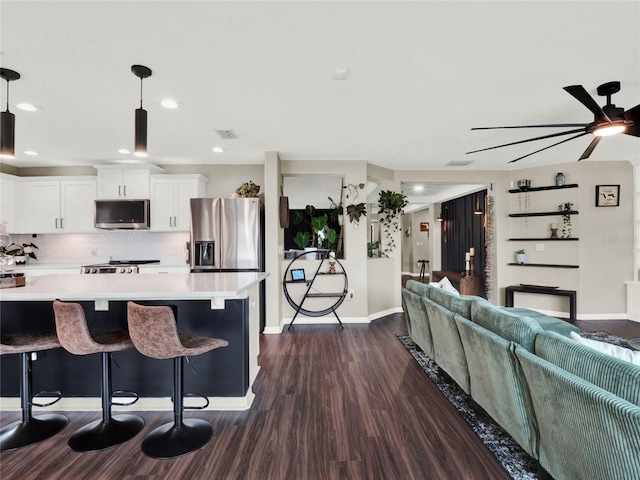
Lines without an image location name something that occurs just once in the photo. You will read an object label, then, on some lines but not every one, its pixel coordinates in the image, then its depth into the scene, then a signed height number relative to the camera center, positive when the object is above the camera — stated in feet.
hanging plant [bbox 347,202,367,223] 16.92 +1.50
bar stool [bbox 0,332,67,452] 6.89 -3.74
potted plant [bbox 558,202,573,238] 17.78 +1.20
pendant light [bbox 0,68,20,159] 7.76 +2.52
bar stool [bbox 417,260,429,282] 36.29 -3.35
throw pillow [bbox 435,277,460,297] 11.84 -1.66
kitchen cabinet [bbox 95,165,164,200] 16.90 +2.95
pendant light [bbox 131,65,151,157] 7.76 +2.68
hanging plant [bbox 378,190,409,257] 18.78 +1.58
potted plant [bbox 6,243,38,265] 17.50 -0.57
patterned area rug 6.10 -4.23
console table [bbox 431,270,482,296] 23.58 -3.23
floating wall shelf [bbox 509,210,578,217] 17.70 +1.48
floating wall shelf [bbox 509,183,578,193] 17.74 +2.93
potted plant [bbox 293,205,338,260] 18.08 +0.36
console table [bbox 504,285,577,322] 17.26 -2.87
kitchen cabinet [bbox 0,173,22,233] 16.46 +2.03
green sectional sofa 3.94 -2.31
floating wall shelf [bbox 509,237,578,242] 17.76 +0.04
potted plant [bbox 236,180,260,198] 16.20 +2.47
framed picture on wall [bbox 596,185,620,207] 17.49 +2.41
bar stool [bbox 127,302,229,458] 6.47 -2.32
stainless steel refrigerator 15.20 +0.27
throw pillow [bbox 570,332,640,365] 4.98 -1.76
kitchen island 8.38 -3.19
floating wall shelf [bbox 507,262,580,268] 17.89 -1.43
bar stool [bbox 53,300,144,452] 6.68 -2.66
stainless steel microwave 16.70 +1.32
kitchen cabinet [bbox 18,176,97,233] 17.13 +1.83
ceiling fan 8.62 +3.34
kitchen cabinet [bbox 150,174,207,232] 16.99 +2.12
